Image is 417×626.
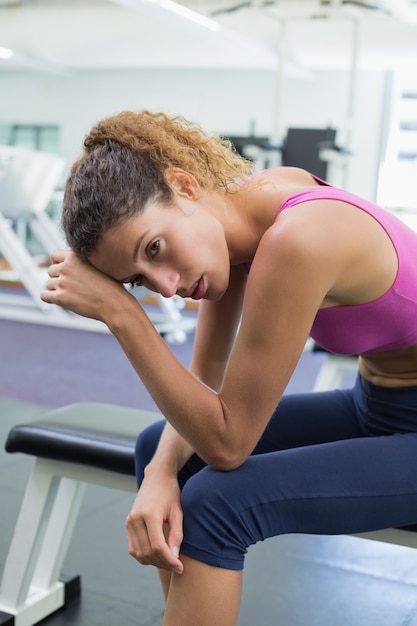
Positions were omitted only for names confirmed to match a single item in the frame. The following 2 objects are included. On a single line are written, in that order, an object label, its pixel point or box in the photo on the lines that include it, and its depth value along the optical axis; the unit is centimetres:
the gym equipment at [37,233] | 717
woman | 172
